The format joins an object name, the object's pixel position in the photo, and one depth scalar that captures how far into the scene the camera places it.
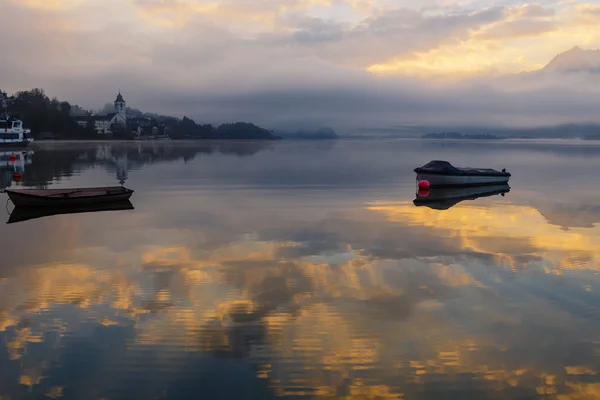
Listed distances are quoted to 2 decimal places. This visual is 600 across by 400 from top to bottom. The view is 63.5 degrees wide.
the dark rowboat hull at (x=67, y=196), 33.00
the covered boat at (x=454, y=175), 52.09
